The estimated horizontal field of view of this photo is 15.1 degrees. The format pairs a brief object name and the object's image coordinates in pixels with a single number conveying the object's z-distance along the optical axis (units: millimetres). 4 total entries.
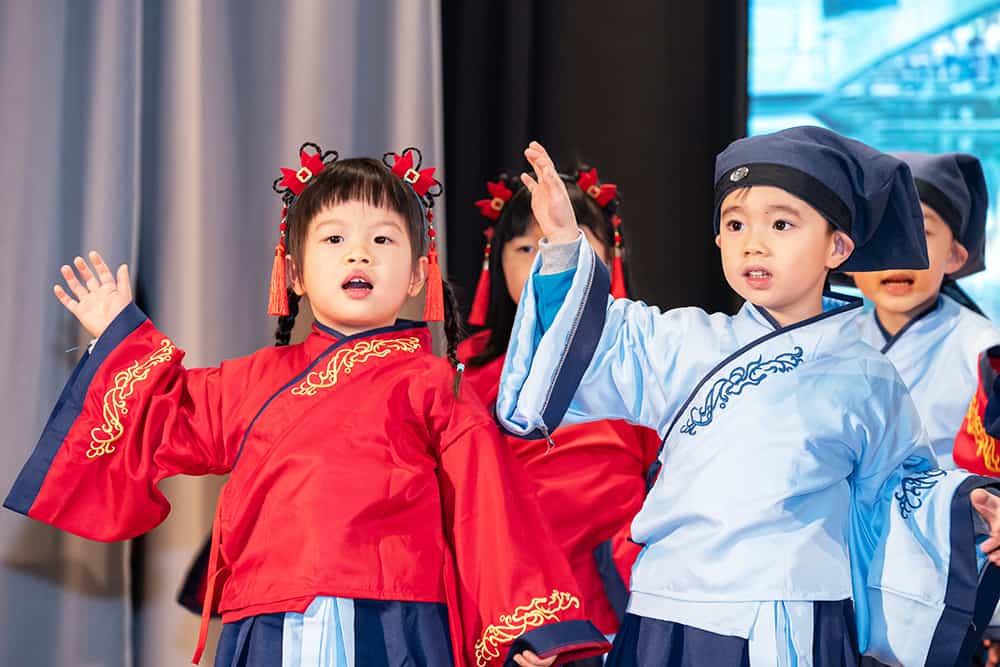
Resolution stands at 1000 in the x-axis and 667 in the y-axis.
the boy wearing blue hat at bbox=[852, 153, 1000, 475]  4080
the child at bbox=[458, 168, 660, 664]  3980
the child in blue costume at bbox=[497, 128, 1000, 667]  3661
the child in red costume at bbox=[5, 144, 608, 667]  3708
